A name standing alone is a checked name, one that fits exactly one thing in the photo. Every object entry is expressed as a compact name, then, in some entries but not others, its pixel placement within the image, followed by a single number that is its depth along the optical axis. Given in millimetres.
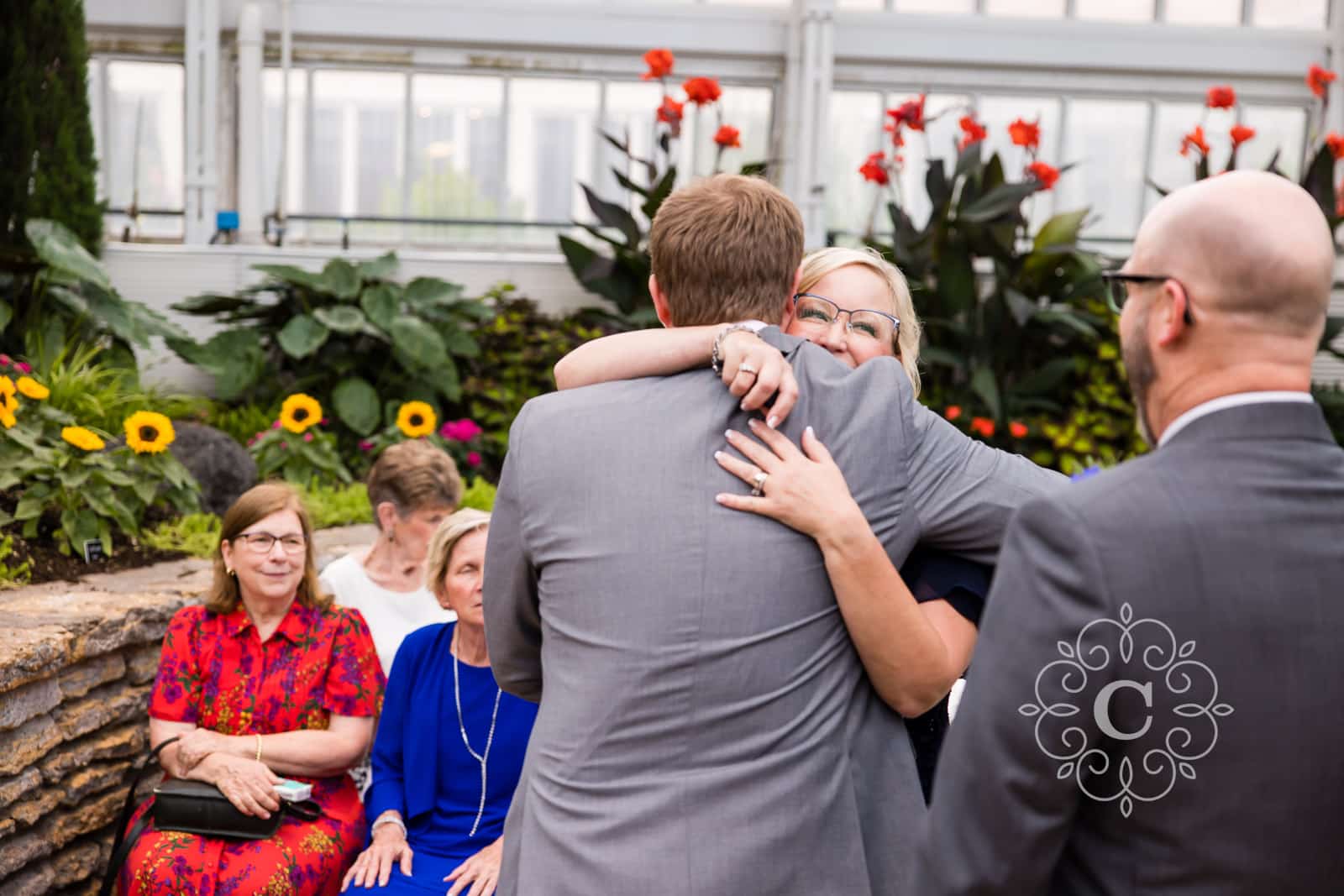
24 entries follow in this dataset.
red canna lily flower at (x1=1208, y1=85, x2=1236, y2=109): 7566
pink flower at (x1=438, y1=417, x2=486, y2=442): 7066
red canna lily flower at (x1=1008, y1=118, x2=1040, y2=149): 7246
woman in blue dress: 2973
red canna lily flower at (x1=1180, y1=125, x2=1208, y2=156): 7316
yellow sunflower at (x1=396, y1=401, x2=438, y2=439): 6211
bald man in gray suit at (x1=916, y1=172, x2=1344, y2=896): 1081
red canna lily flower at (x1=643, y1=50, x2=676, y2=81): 7449
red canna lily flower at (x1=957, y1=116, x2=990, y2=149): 7550
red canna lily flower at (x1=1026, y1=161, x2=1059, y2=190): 7344
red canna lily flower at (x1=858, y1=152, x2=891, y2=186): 7555
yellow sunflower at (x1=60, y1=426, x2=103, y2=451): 4570
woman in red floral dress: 3088
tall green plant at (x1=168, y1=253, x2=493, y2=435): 7242
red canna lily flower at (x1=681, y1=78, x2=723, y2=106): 7191
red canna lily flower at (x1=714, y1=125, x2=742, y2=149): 7156
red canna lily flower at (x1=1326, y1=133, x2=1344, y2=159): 7312
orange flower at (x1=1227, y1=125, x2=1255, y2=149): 7297
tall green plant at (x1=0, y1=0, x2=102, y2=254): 7168
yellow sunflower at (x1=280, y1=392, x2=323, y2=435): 6281
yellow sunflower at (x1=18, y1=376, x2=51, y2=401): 4602
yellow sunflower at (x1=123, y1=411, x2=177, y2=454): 4781
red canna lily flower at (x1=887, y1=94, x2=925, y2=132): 7410
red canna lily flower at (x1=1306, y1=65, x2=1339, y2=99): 7730
